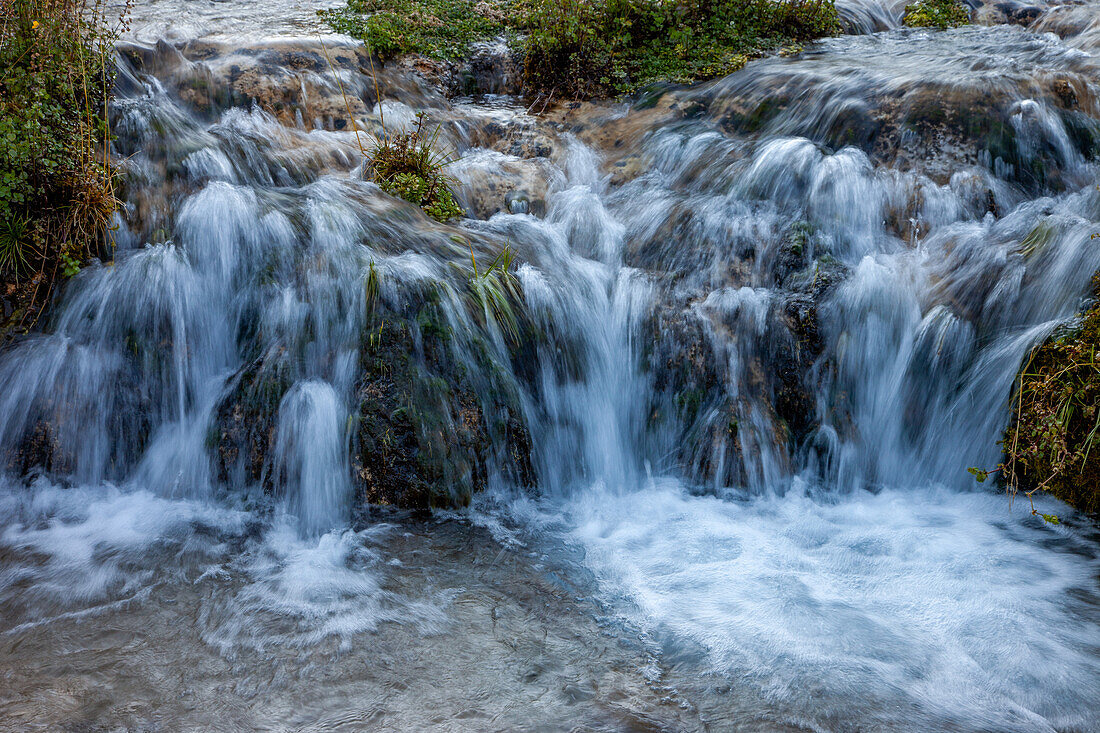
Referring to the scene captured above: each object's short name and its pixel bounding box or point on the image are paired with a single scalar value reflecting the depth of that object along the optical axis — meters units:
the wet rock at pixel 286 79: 7.21
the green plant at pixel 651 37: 8.61
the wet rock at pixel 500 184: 6.84
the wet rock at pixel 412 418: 4.44
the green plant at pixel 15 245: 4.88
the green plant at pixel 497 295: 5.14
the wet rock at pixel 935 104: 6.19
